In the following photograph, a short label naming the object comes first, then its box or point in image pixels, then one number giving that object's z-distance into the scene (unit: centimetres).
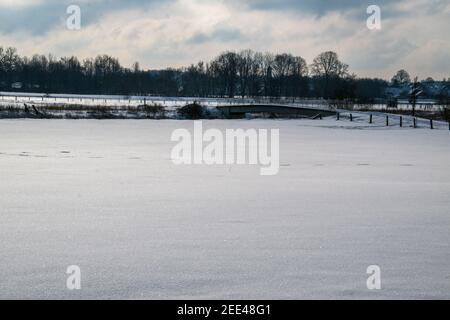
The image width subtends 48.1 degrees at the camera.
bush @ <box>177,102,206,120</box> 4588
